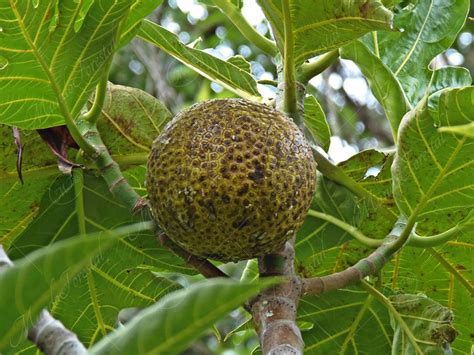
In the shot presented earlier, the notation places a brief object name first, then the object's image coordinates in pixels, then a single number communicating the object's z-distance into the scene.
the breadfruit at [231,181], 1.02
